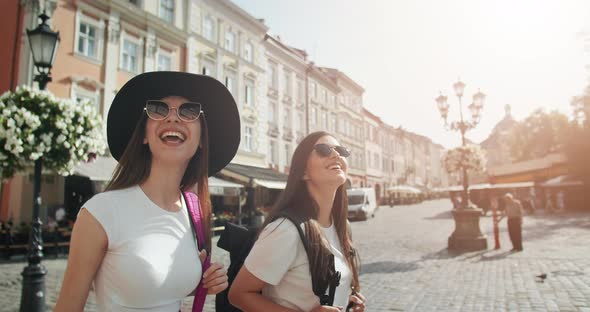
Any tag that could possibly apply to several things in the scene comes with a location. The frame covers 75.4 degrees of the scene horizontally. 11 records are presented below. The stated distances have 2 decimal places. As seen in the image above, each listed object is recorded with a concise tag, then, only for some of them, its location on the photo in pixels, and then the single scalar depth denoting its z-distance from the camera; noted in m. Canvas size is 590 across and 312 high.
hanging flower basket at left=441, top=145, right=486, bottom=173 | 12.12
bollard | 11.60
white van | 25.59
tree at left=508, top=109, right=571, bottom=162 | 48.67
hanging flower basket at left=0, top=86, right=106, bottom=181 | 5.18
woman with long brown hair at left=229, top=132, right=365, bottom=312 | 1.91
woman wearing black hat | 1.37
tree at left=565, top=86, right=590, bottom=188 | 29.60
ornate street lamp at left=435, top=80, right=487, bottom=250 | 11.70
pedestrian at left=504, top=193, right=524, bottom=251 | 11.16
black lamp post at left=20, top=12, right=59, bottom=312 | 4.97
